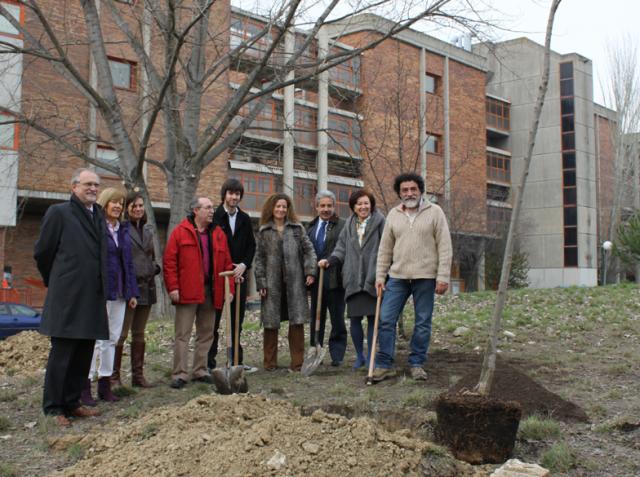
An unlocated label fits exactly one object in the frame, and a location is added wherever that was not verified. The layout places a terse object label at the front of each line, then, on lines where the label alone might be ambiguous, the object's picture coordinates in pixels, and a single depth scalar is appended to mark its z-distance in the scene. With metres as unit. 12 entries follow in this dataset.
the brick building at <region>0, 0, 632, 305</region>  13.90
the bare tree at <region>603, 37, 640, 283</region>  38.91
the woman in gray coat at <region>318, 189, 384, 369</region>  6.70
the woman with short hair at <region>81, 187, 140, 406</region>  5.65
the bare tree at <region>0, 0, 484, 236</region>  9.32
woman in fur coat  6.92
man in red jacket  6.22
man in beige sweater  6.25
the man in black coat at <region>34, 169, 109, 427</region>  4.93
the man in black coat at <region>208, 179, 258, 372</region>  6.75
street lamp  37.74
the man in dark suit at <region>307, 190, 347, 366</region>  7.09
